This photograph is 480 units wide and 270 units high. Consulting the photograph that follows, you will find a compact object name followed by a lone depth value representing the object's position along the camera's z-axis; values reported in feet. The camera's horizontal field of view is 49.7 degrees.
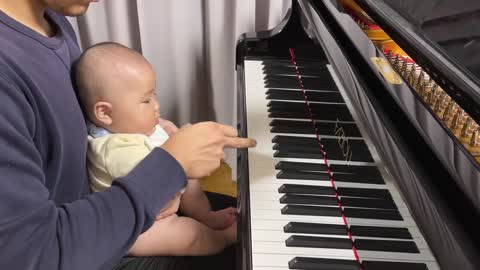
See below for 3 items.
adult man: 2.12
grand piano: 2.11
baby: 3.32
